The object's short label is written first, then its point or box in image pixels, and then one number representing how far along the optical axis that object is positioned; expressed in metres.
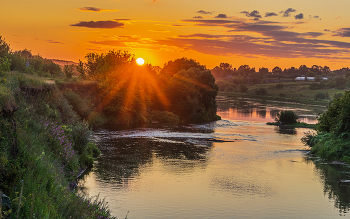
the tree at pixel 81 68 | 95.44
